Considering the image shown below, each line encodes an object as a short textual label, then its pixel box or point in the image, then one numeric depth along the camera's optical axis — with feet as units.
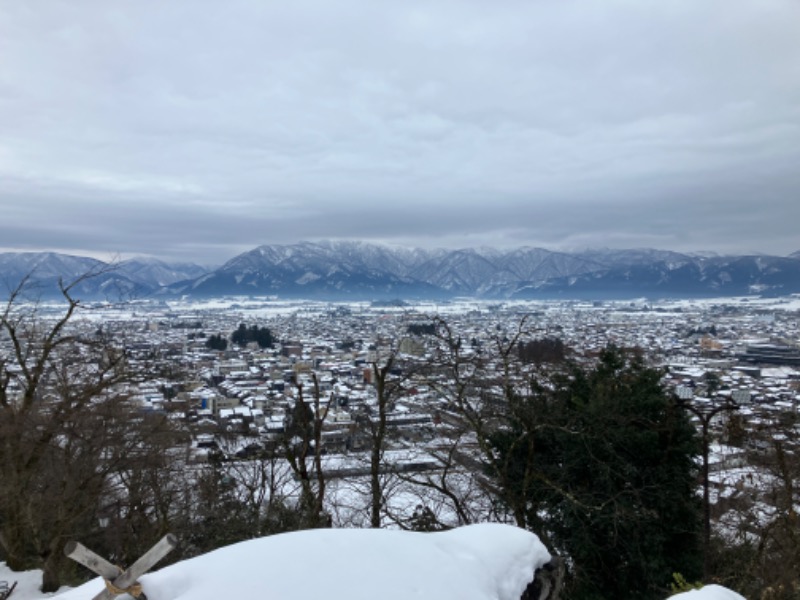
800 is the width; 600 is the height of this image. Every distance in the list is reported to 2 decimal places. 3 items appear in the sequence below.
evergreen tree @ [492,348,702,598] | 29.43
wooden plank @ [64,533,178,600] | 9.23
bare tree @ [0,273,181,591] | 27.25
